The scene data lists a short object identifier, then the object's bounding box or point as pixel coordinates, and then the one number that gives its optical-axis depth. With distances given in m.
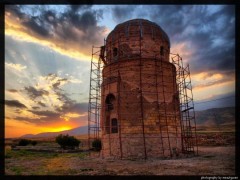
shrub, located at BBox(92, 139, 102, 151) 20.72
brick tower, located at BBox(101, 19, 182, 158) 12.66
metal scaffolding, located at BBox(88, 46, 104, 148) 15.37
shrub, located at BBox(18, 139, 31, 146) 26.96
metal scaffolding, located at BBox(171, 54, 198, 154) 15.14
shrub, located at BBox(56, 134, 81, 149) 21.40
